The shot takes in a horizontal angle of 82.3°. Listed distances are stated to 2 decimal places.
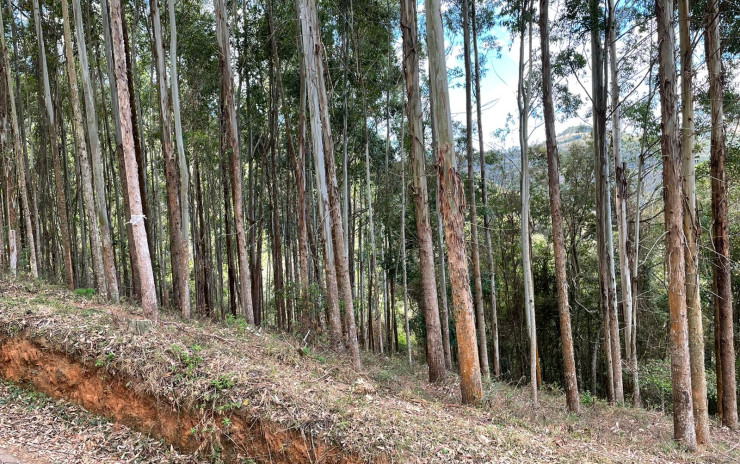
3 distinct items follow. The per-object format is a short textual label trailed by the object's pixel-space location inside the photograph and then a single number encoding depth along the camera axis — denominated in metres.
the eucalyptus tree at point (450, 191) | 6.13
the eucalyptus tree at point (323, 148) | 8.48
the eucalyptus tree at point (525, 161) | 8.69
